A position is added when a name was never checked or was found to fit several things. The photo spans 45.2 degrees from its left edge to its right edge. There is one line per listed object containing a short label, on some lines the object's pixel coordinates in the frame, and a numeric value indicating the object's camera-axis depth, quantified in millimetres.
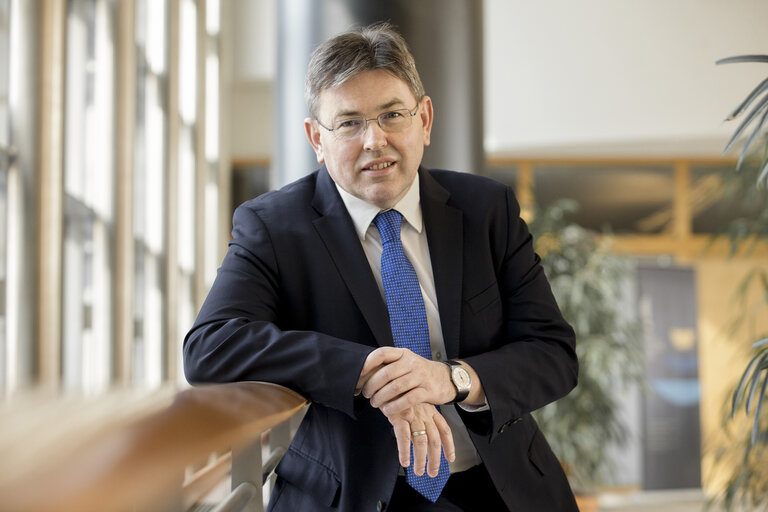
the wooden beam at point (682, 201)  10852
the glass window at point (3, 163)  4441
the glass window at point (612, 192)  10758
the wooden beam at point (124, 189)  6168
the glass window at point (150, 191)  7691
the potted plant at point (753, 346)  1766
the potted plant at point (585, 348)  6883
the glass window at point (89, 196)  5773
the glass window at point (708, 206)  10750
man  1504
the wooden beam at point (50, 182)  4617
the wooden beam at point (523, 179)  10305
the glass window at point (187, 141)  9398
